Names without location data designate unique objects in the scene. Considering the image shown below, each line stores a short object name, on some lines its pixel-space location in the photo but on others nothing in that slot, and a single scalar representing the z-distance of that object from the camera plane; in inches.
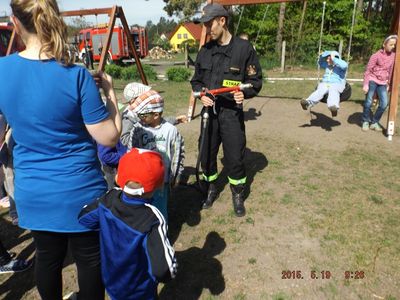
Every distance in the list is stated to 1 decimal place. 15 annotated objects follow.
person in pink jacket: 224.2
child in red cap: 59.4
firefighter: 122.6
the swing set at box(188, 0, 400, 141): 210.4
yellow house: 2133.4
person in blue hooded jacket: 226.7
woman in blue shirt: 54.2
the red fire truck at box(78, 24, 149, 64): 954.1
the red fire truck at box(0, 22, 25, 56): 363.3
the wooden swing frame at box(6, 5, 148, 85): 259.9
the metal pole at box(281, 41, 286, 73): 601.0
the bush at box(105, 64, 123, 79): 546.4
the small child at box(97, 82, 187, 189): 96.6
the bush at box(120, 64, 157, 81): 510.9
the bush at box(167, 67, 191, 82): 487.2
